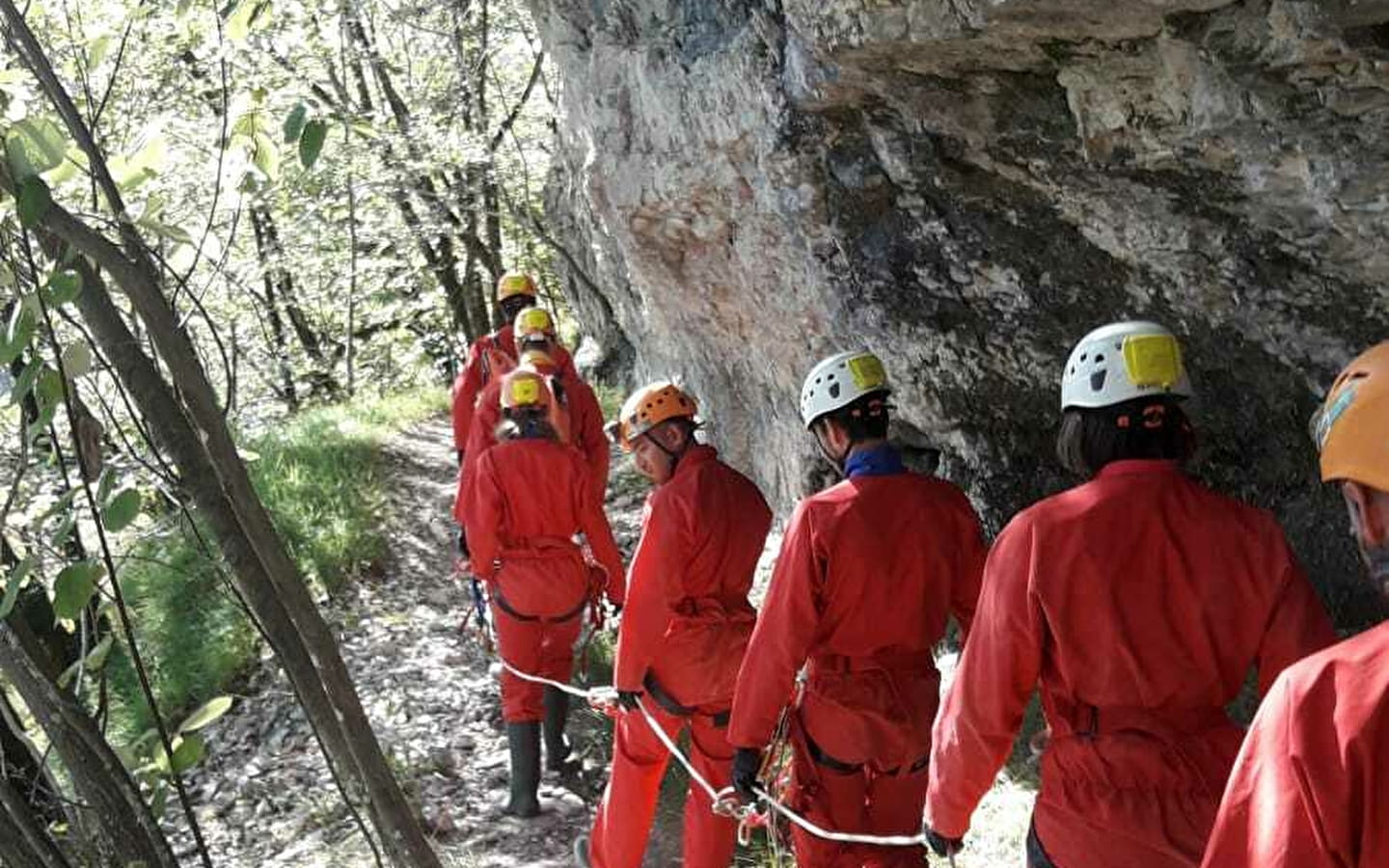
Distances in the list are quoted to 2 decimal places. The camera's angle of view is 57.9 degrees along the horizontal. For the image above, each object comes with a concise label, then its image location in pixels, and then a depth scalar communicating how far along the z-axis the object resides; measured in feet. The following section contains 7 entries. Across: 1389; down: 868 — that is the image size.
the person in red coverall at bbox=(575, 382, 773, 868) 15.76
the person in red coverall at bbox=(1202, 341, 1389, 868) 5.25
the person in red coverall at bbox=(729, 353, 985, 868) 12.87
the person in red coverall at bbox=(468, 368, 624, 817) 20.33
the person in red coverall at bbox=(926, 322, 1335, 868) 9.50
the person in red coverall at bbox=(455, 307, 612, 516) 25.85
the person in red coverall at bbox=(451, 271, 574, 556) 28.50
